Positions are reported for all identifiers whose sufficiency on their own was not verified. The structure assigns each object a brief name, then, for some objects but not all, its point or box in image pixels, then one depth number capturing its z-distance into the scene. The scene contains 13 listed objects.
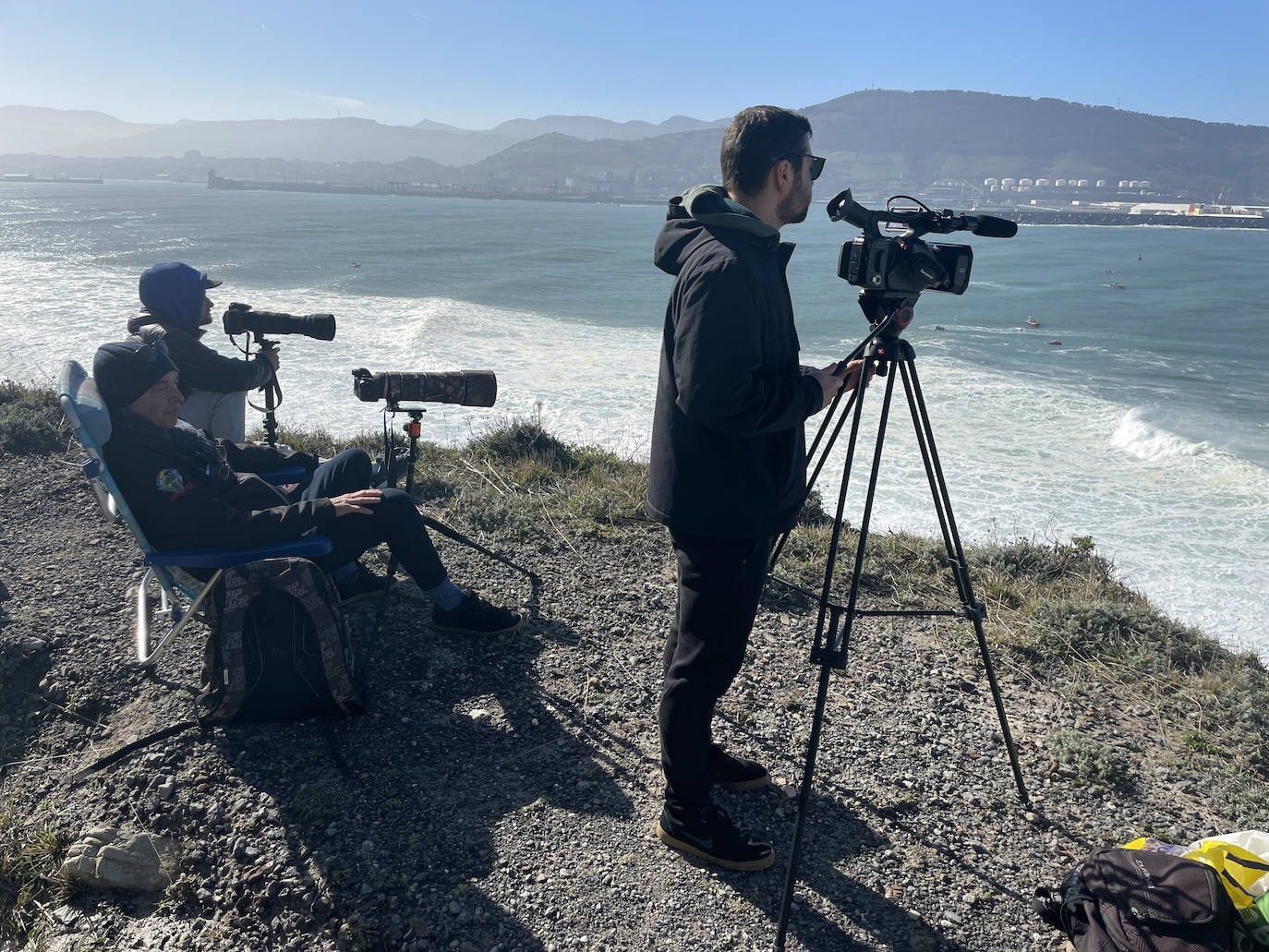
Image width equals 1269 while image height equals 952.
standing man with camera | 1.94
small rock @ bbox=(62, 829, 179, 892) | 2.37
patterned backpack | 2.89
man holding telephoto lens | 4.24
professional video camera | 2.33
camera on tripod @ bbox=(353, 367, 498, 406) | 3.62
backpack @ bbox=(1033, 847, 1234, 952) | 1.93
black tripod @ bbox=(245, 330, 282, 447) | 4.56
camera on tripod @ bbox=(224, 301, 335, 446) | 4.35
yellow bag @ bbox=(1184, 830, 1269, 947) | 1.95
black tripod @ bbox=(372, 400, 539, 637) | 3.46
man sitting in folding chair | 2.94
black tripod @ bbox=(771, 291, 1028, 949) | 2.34
